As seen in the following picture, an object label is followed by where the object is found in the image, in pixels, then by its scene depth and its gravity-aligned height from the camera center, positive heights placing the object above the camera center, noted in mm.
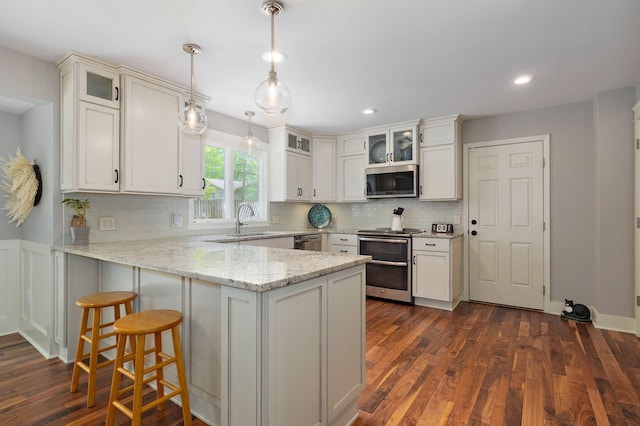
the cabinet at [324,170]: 5008 +671
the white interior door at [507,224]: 3848 -133
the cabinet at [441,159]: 4074 +688
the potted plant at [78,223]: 2559 -78
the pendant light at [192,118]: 2254 +664
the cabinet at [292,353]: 1306 -625
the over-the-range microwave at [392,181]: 4277 +439
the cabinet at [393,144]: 4292 +951
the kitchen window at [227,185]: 3820 +360
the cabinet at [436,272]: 3852 -710
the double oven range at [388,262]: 4105 -634
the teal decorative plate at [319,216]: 5277 -46
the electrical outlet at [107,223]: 2848 -86
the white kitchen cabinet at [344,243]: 4527 -429
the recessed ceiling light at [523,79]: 2893 +1217
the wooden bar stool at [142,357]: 1551 -733
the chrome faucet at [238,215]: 3910 -28
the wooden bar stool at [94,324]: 1953 -698
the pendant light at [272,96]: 1799 +650
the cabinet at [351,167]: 4863 +705
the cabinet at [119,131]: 2484 +691
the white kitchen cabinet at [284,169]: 4547 +628
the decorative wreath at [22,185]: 2609 +230
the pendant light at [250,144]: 3357 +718
